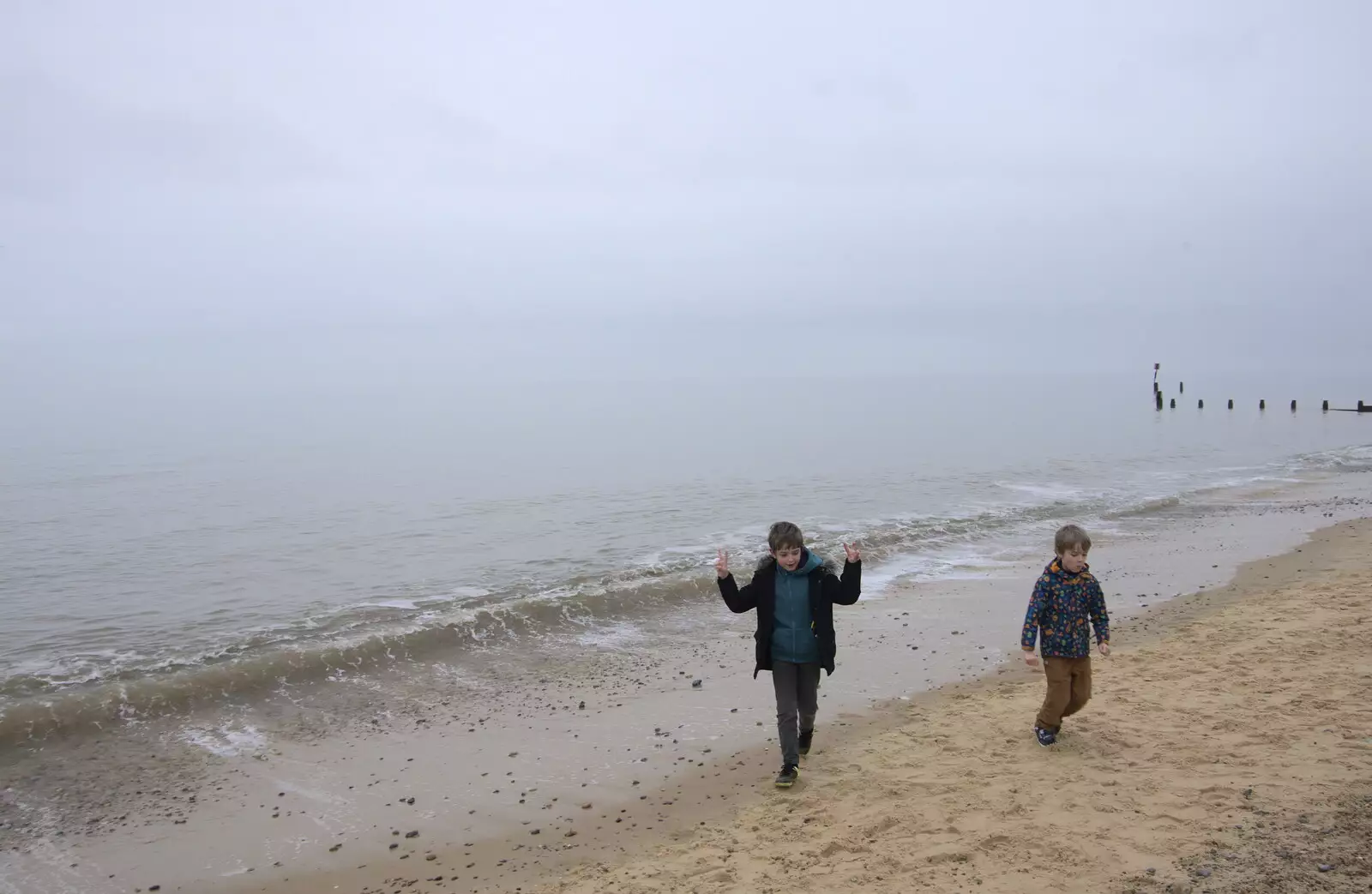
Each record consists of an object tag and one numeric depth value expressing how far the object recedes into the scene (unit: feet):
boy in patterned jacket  20.33
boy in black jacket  20.11
